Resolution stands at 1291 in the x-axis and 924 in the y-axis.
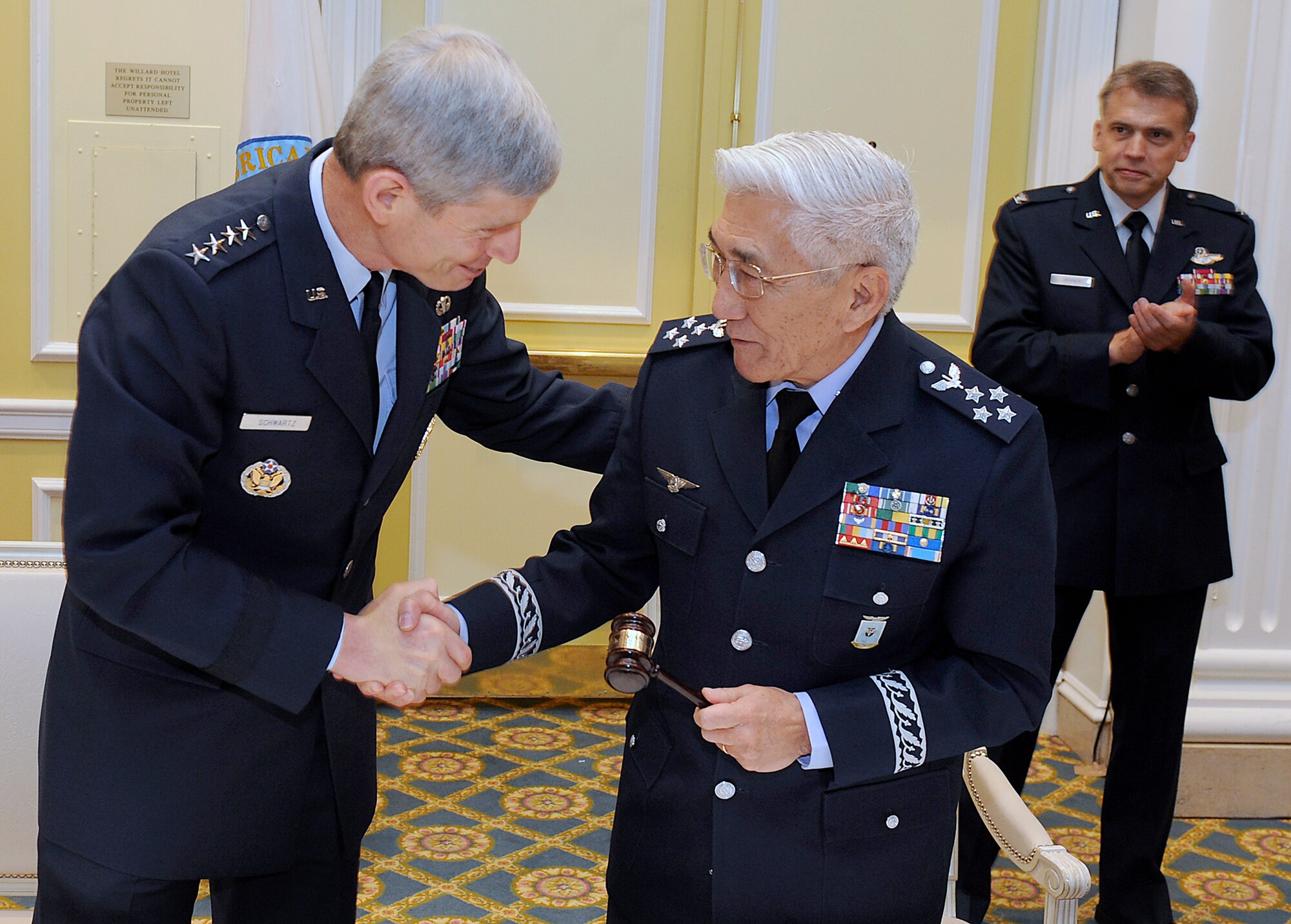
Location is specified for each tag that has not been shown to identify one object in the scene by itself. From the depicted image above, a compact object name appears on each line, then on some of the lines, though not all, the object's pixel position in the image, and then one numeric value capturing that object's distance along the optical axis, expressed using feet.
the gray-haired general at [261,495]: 4.69
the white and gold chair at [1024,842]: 5.24
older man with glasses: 4.87
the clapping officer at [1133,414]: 9.53
